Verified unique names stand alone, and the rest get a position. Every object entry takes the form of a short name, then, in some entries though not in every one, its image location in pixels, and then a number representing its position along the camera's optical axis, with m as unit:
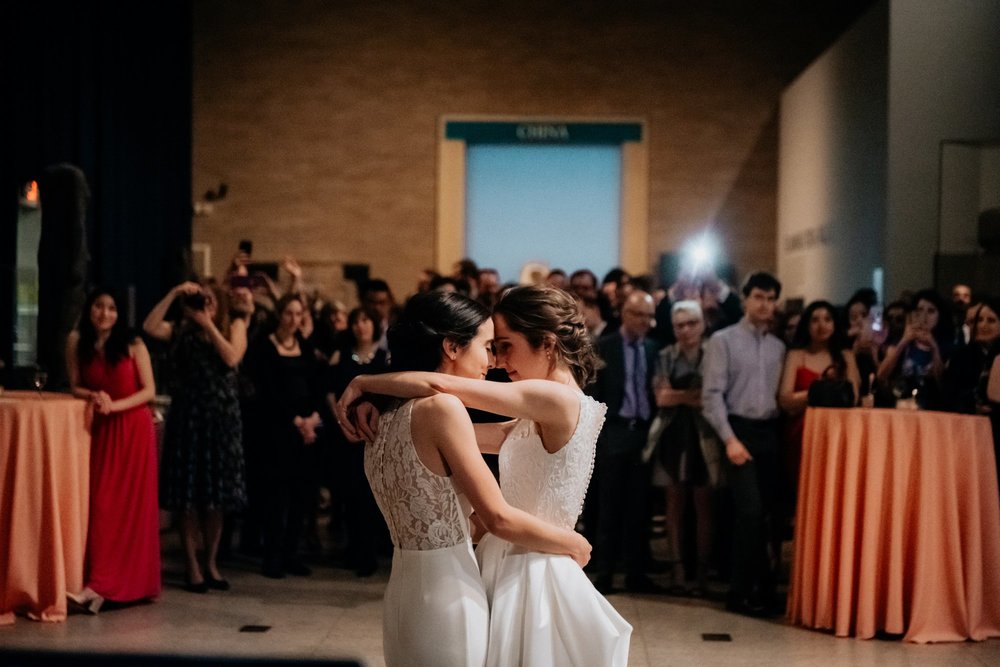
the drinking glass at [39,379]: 5.62
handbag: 5.46
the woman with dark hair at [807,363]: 6.04
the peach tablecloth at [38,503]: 5.31
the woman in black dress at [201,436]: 6.23
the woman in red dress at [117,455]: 5.73
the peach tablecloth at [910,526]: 5.12
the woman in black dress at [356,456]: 6.66
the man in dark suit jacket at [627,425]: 6.32
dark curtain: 8.77
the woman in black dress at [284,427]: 6.65
